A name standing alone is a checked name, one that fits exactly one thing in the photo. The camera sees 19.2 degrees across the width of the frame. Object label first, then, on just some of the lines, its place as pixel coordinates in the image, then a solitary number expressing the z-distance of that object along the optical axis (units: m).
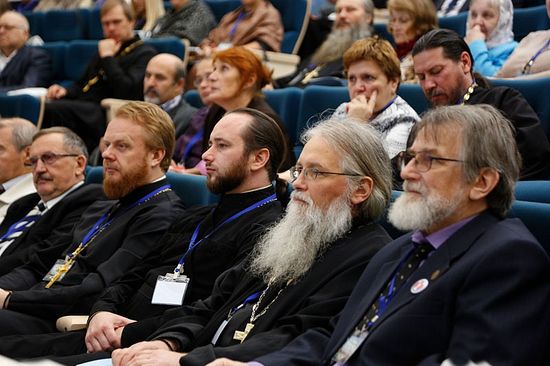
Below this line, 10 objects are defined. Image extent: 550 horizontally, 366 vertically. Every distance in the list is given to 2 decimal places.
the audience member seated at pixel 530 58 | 8.19
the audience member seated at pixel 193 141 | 9.19
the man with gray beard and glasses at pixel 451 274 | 3.85
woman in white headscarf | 9.02
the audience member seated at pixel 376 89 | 7.11
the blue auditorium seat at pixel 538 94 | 7.26
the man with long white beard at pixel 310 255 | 4.95
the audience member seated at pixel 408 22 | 9.51
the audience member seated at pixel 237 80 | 8.53
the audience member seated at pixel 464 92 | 6.77
